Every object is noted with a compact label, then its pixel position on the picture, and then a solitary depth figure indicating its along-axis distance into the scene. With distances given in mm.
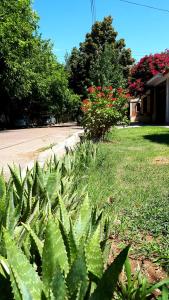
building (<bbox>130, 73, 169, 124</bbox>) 16293
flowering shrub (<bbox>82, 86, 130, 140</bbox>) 8369
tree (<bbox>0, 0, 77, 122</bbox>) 14475
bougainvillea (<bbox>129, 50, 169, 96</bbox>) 20381
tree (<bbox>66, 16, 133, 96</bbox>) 22673
